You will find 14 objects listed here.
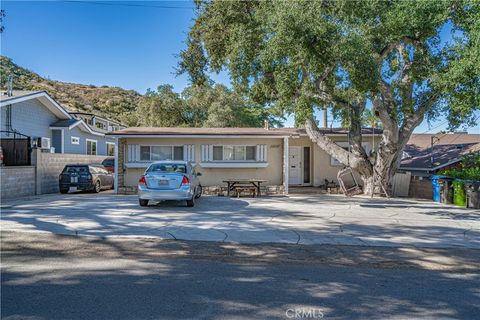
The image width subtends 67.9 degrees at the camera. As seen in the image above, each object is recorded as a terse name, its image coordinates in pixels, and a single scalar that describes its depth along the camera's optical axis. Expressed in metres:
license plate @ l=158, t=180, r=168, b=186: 11.86
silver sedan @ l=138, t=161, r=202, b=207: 11.86
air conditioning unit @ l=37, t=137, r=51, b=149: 17.27
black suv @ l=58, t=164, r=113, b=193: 17.02
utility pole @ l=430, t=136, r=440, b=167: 23.02
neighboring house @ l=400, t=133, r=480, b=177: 22.73
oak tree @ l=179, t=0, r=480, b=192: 11.59
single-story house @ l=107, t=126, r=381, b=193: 17.70
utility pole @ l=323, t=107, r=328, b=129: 28.73
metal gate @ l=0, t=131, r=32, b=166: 16.00
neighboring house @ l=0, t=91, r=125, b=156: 19.44
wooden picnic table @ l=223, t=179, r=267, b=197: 16.39
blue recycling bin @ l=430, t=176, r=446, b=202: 16.30
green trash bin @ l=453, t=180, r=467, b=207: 14.48
